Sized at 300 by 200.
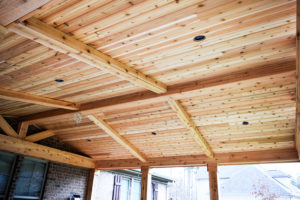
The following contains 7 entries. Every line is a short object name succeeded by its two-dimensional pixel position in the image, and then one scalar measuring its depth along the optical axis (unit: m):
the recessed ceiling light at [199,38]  3.21
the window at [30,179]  6.41
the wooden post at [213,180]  6.33
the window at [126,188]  9.37
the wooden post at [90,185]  8.02
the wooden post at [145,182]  7.38
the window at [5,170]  6.00
